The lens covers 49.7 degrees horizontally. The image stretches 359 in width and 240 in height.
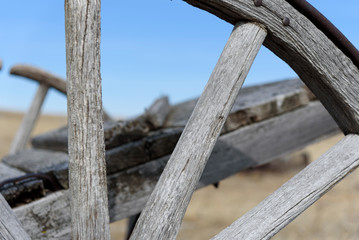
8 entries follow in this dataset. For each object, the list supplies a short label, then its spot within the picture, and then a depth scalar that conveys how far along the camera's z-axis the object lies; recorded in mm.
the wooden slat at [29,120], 3236
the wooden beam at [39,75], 3115
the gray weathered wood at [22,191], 1435
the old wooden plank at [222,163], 1454
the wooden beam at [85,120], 938
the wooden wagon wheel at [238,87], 1046
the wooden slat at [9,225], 969
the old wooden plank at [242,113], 1777
